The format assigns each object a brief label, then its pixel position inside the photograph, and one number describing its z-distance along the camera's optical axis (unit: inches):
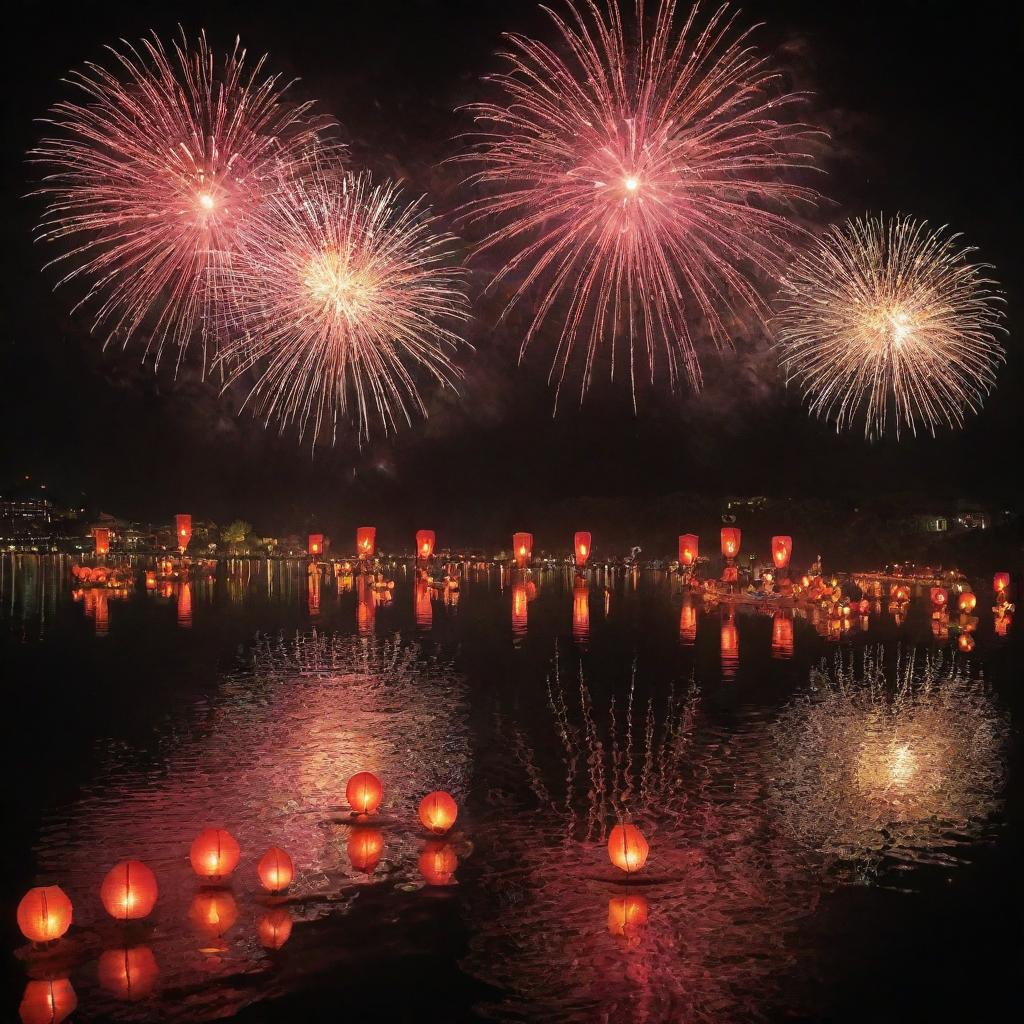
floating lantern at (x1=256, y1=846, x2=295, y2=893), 387.5
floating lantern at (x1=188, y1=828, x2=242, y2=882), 399.5
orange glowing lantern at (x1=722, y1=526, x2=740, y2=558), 2057.1
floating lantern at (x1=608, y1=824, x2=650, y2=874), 407.8
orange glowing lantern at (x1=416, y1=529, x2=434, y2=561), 2544.3
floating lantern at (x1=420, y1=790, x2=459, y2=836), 459.2
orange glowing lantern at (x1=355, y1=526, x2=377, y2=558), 2620.6
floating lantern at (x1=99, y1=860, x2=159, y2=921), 358.3
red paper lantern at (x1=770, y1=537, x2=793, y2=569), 1831.9
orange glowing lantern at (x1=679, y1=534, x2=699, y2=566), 2260.1
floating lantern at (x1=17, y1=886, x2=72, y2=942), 339.0
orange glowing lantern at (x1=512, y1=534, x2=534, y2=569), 2593.5
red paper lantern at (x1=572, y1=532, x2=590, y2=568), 2529.5
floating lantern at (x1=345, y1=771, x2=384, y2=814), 481.7
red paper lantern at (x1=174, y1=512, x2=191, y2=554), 2842.0
